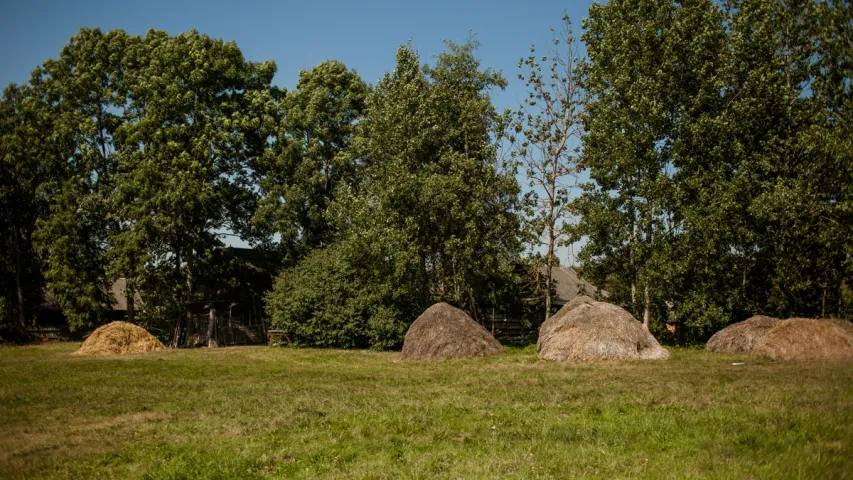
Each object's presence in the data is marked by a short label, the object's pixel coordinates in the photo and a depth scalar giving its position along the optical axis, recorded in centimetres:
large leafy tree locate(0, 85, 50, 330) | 3838
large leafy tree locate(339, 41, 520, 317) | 3064
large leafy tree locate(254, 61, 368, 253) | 3834
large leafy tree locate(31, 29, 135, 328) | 3666
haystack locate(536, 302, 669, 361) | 1962
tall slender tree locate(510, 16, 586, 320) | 3175
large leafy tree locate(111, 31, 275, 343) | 3519
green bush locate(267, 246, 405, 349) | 3106
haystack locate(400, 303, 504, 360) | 2219
